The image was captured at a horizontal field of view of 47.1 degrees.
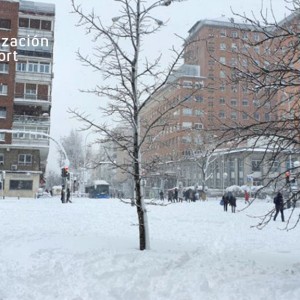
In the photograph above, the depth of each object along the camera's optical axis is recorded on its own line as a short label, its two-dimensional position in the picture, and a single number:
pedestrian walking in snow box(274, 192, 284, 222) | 14.06
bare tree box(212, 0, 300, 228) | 6.02
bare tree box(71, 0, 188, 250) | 8.38
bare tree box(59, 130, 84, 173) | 62.95
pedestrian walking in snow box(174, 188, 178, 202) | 34.74
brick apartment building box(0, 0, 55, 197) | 37.22
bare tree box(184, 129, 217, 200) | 38.80
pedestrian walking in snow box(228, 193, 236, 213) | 21.61
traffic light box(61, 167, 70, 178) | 25.91
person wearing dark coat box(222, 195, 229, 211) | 22.52
